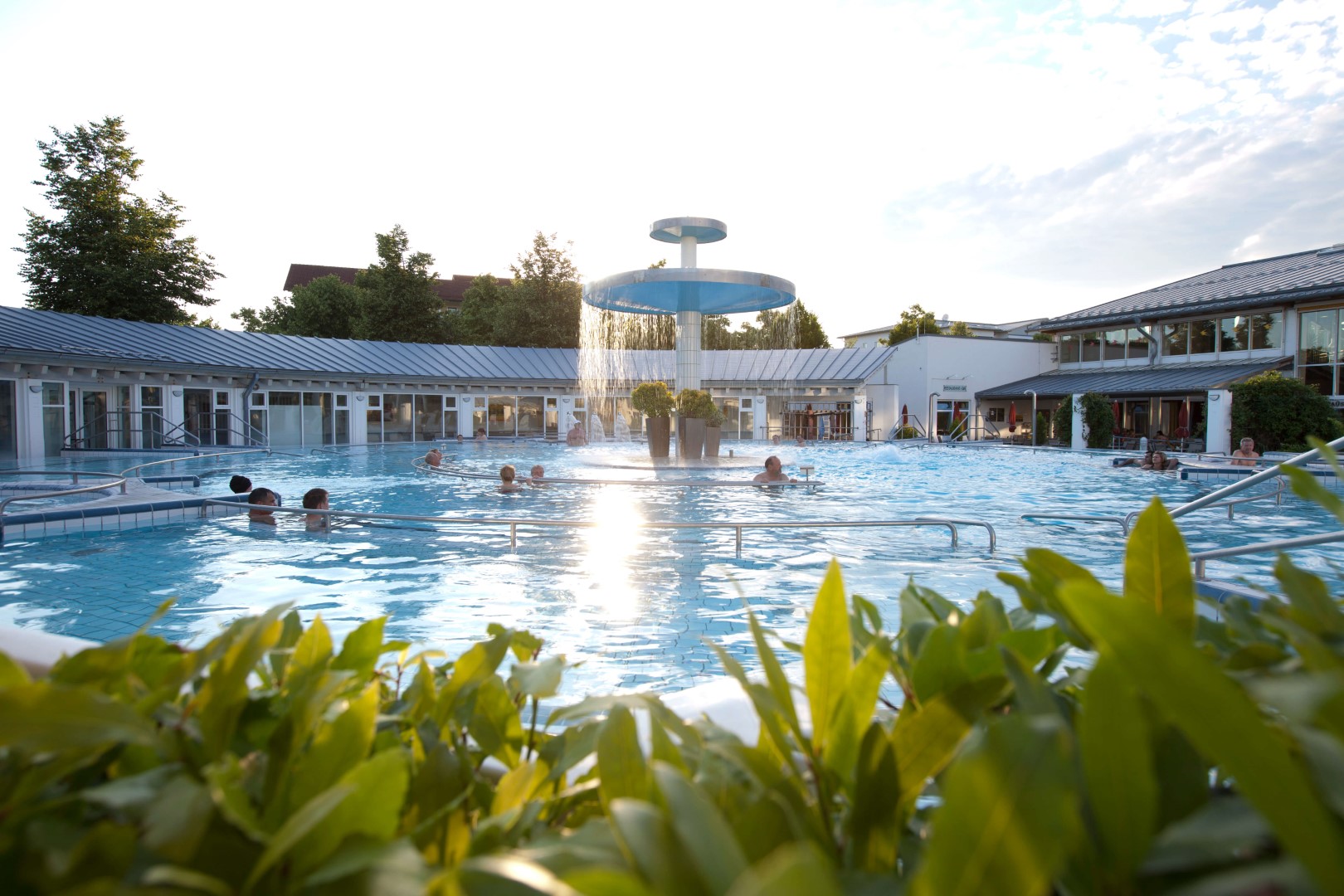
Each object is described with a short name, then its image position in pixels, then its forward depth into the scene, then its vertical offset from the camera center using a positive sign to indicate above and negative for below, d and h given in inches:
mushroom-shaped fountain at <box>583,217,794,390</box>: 689.0 +139.7
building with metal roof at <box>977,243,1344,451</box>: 981.8 +134.6
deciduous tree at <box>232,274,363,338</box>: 1845.5 +302.6
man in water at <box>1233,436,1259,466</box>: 674.8 -23.3
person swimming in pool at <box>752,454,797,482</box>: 583.5 -35.4
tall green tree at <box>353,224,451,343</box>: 1695.4 +309.4
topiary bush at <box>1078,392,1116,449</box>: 1029.2 +12.9
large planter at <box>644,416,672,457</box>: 780.0 -4.1
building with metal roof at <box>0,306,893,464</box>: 861.8 +65.3
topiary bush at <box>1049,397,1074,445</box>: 1079.8 +11.1
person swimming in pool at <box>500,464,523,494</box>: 546.3 -37.9
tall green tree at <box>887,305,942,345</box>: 2023.9 +295.1
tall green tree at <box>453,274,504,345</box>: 1886.1 +295.4
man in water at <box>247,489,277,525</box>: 409.7 -40.7
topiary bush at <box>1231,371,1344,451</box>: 820.0 +17.0
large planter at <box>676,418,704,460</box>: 786.2 -11.2
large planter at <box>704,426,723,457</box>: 812.0 -12.5
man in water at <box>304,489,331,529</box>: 418.9 -40.2
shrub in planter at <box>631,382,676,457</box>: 781.3 +19.7
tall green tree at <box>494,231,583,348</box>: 1802.4 +314.4
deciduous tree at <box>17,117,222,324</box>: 1309.1 +343.1
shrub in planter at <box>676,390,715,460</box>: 786.2 +7.3
